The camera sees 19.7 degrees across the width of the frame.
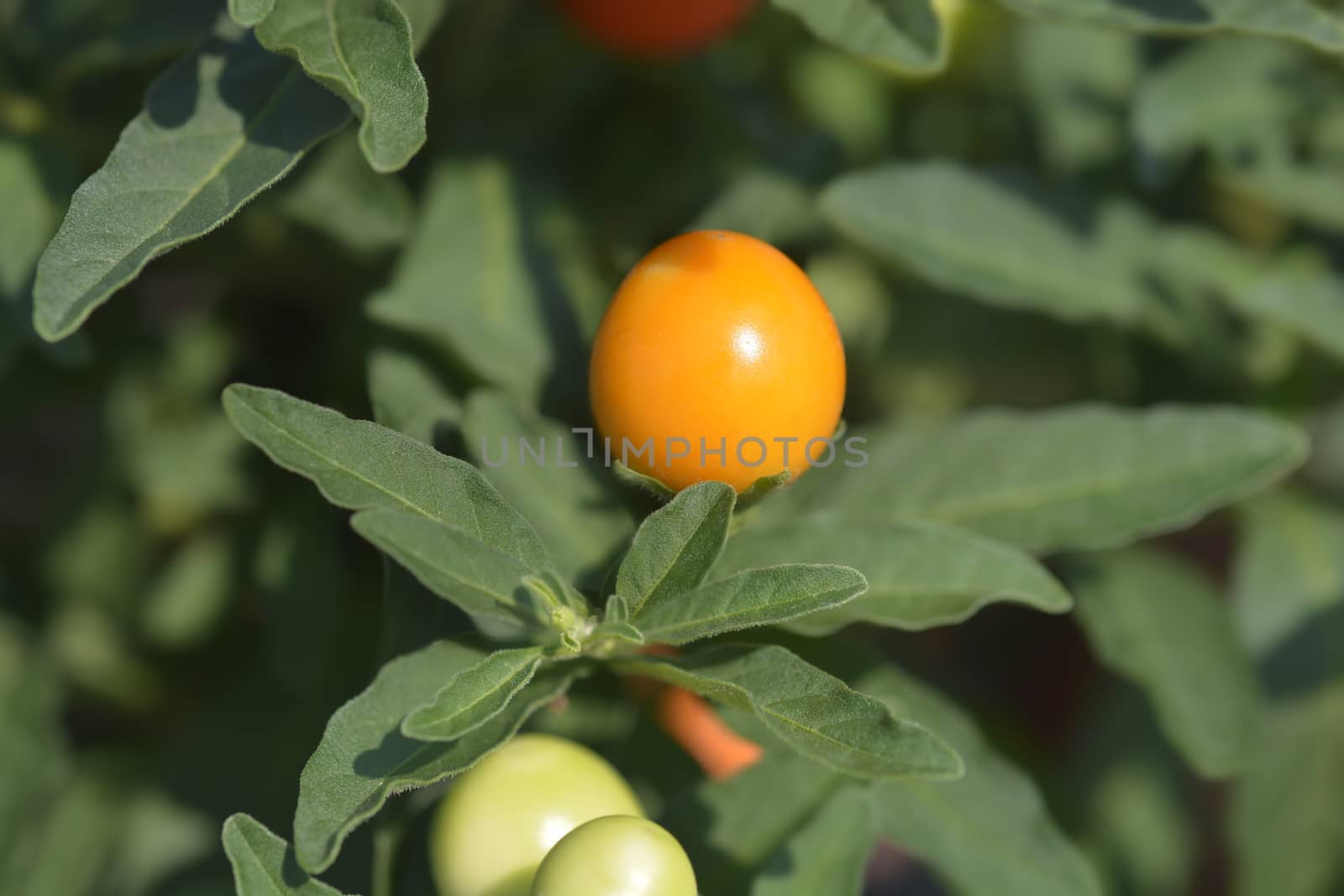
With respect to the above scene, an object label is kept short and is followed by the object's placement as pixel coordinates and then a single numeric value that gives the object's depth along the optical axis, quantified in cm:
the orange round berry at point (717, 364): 22
